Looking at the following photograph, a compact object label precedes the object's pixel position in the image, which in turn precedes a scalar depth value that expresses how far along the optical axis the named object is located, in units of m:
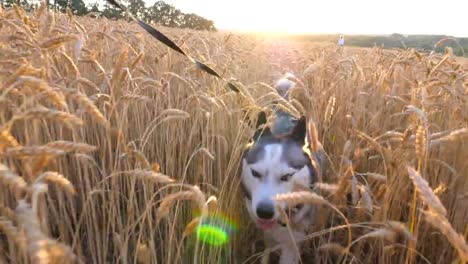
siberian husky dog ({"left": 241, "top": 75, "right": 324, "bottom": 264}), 1.61
